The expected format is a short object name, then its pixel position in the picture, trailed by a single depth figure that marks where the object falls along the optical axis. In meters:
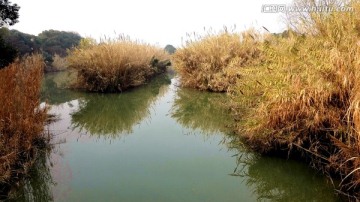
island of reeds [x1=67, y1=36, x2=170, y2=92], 9.83
